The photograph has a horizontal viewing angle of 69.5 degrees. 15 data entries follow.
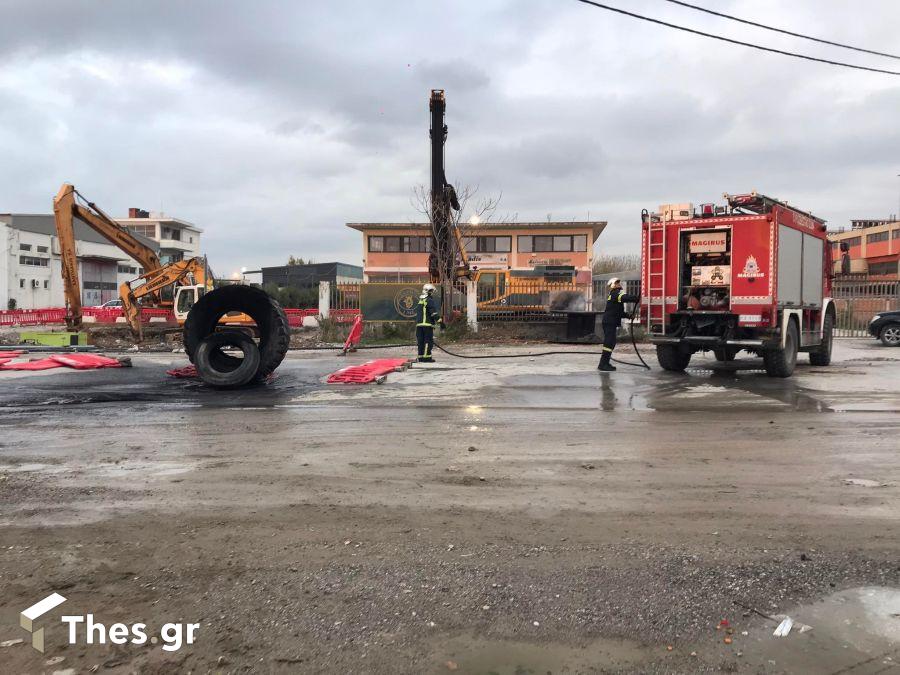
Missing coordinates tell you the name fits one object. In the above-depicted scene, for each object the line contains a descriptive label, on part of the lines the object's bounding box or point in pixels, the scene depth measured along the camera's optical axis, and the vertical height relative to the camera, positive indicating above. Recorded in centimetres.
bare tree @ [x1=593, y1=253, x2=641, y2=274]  7512 +357
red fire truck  1184 +22
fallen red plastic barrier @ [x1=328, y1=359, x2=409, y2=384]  1183 -140
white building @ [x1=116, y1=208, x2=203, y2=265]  7956 +952
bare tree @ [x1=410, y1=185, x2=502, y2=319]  2456 +180
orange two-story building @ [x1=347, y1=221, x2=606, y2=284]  4928 +371
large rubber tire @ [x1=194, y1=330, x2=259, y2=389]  1112 -101
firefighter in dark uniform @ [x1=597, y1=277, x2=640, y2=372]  1352 -50
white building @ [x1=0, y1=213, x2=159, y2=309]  5017 +361
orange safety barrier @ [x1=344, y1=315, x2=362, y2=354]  1798 -106
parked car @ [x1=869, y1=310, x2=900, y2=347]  2102 -131
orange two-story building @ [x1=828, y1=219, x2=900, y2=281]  5894 +419
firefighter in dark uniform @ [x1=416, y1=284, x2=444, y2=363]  1459 -55
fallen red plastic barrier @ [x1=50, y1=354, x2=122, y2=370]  1409 -123
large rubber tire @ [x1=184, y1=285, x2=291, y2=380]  1174 -30
